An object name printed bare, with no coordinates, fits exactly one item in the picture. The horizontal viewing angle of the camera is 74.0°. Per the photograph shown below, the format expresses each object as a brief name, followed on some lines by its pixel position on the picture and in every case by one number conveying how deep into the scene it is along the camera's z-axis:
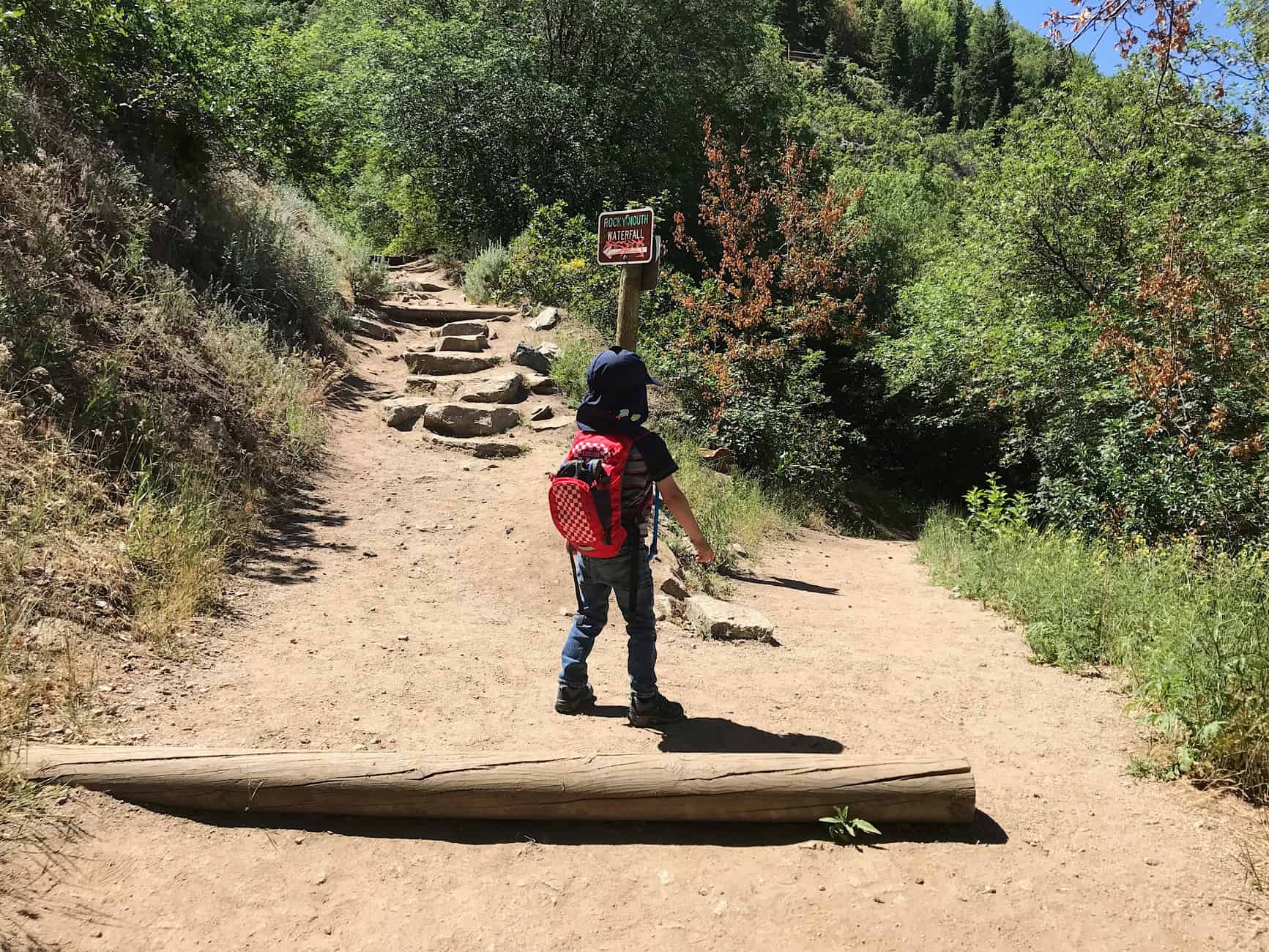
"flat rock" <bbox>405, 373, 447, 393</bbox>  10.73
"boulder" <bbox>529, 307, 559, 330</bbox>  12.45
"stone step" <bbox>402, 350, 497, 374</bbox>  11.26
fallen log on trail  2.98
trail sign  5.93
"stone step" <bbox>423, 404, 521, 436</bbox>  9.60
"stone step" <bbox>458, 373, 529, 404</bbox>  10.17
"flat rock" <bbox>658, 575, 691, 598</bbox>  6.28
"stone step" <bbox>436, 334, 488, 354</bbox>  11.86
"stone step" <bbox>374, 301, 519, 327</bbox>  13.62
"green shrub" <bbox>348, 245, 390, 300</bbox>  13.52
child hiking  3.70
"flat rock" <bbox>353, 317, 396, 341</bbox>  12.43
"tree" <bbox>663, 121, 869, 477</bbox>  11.28
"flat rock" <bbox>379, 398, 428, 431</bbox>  9.67
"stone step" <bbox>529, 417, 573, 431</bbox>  9.71
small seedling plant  3.06
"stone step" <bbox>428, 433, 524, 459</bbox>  9.18
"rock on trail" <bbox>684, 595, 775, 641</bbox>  5.68
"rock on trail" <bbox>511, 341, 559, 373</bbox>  11.16
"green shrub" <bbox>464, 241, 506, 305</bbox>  14.34
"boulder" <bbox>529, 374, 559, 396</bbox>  10.66
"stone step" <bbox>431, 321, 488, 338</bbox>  12.41
